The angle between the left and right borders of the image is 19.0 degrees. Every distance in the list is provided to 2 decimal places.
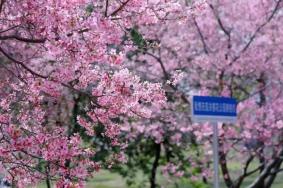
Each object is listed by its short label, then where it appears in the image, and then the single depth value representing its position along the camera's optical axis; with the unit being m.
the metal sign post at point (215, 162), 7.42
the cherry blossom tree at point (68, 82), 5.81
